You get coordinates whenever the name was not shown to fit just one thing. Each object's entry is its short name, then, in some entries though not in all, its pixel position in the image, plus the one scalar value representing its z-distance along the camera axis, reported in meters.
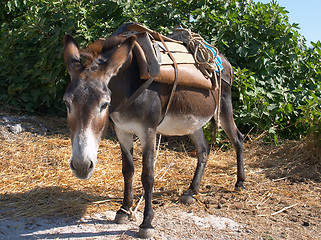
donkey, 2.21
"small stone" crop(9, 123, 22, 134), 5.09
